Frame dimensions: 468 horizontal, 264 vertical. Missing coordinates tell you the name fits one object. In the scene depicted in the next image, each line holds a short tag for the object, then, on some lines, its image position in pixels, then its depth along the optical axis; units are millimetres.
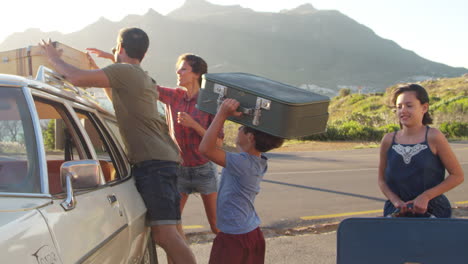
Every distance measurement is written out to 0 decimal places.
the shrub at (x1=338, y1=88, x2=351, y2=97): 71375
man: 2883
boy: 2689
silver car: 1667
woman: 3922
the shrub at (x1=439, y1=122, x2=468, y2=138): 24406
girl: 2877
